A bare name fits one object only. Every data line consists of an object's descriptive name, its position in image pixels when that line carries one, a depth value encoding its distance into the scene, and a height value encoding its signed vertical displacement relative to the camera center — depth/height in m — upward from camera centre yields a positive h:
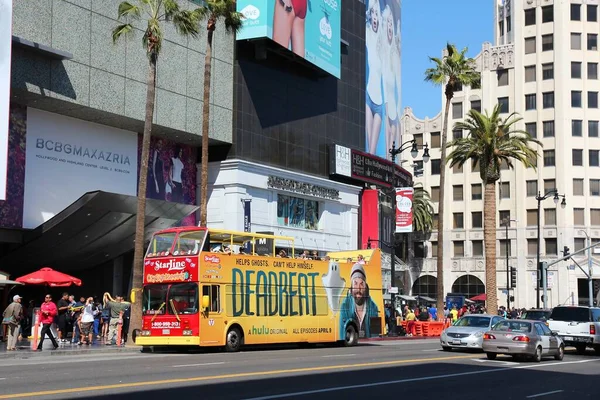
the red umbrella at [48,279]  33.56 +0.48
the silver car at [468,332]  30.20 -1.30
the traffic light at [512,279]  62.53 +1.18
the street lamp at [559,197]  72.86 +8.85
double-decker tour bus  28.50 -0.01
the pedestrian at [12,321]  28.06 -0.99
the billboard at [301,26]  47.91 +15.64
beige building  86.62 +13.94
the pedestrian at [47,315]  28.75 -0.81
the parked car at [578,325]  31.30 -1.08
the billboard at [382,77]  64.31 +16.98
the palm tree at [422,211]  89.11 +8.62
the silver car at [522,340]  25.58 -1.35
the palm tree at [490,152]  53.56 +9.04
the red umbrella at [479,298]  81.00 -0.28
